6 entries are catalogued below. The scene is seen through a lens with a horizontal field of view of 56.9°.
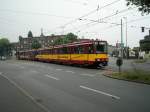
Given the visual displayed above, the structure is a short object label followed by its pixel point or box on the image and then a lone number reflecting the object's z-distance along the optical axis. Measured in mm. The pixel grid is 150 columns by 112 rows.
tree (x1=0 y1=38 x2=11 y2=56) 71354
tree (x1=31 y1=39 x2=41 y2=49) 60118
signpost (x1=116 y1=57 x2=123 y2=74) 11787
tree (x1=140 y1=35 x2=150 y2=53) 39794
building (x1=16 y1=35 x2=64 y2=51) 76525
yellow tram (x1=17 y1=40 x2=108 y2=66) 16158
